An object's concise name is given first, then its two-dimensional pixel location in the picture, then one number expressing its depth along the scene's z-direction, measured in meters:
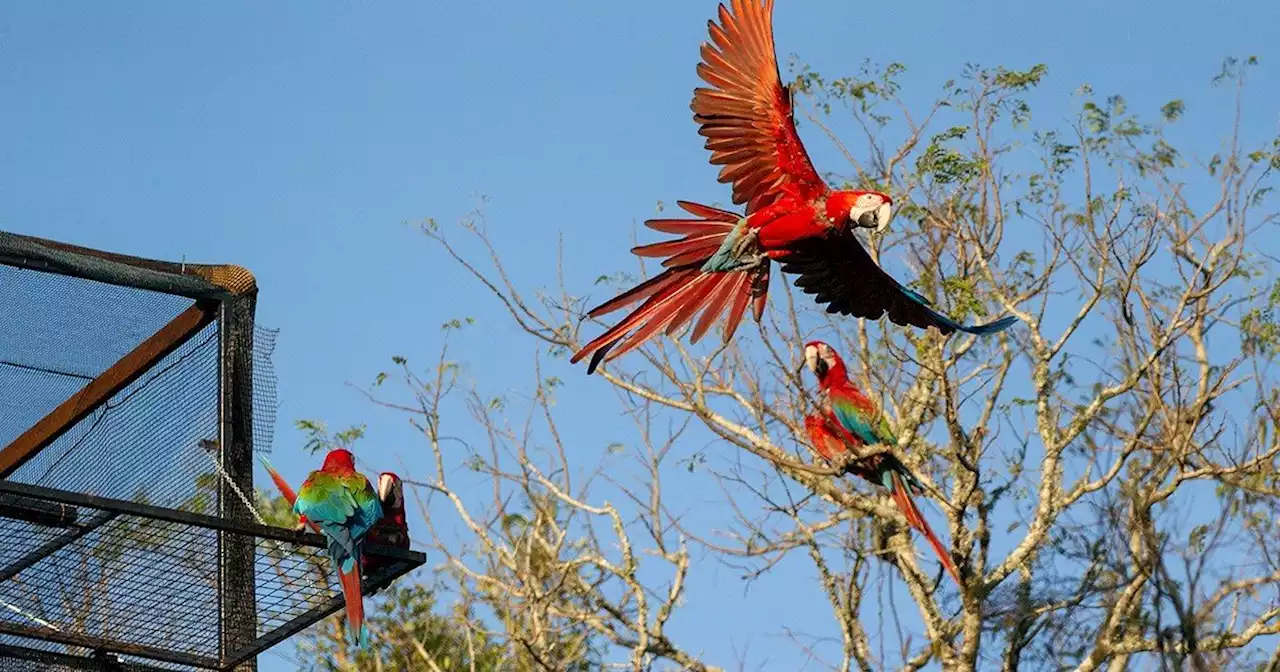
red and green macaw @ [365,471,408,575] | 11.30
